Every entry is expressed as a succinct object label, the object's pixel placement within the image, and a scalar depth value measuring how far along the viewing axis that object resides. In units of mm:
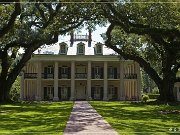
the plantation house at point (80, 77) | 57594
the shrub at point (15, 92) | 57675
